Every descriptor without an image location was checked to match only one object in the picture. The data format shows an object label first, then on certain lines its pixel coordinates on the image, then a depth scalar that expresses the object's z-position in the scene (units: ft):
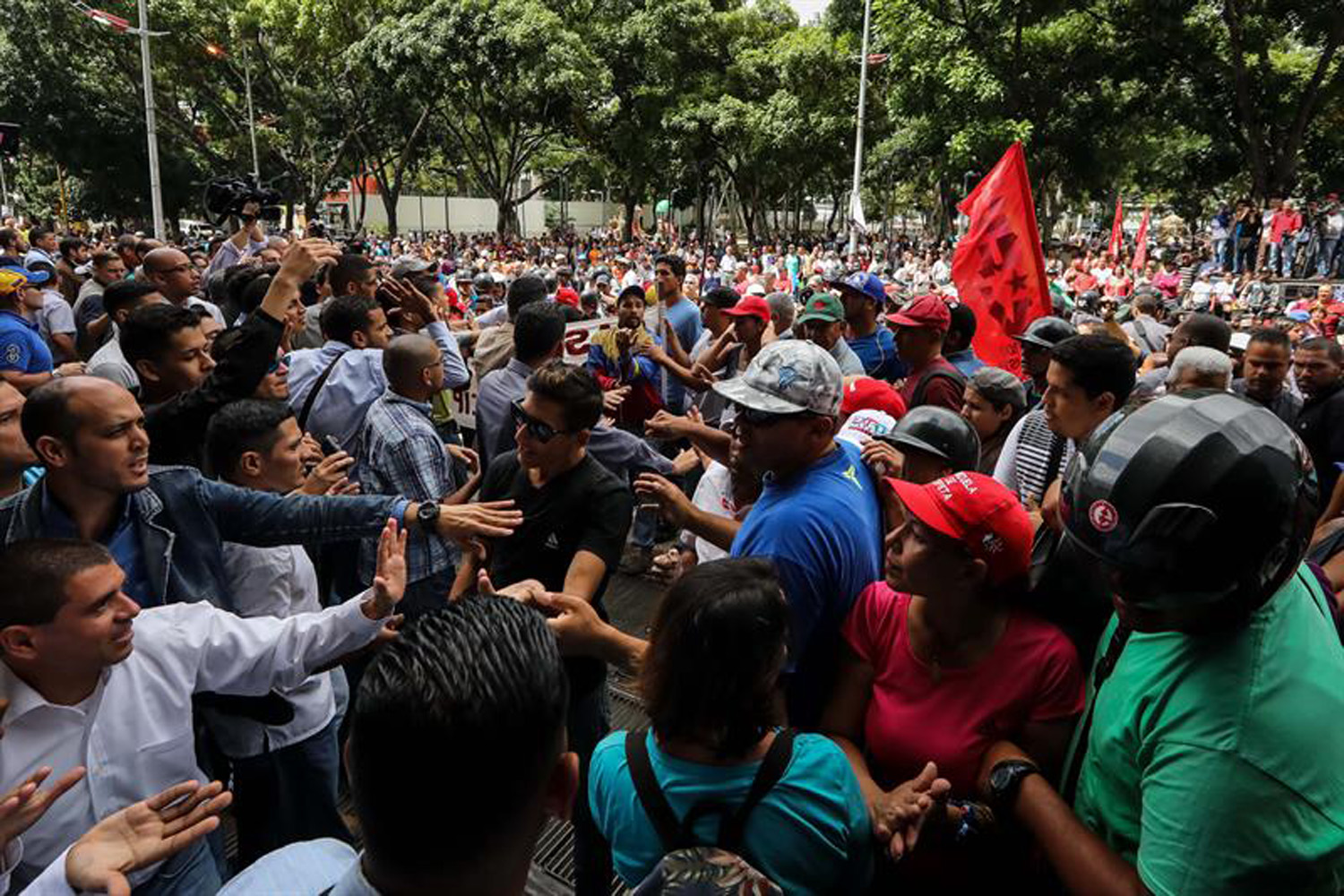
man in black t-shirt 9.24
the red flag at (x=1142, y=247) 59.74
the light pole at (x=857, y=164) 61.05
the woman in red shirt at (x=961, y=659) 6.19
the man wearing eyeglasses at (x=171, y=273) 18.57
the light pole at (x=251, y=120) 85.50
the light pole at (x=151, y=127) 61.36
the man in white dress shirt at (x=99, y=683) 5.98
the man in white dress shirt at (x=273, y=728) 8.49
